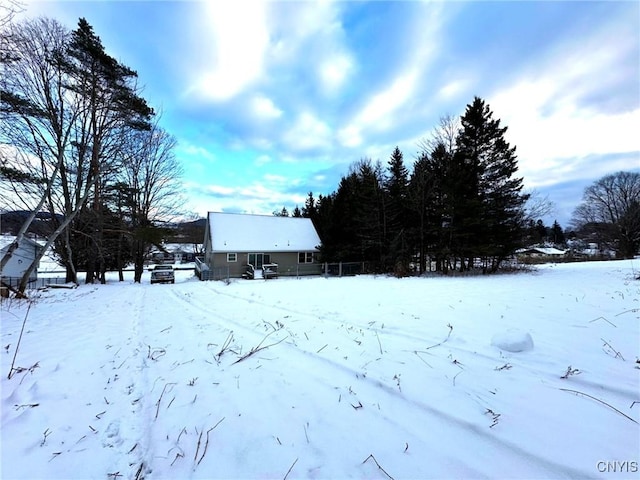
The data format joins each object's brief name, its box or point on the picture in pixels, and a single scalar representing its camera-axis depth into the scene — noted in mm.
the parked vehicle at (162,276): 20719
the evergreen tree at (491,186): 16688
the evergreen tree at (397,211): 18906
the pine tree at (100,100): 11219
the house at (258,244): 24266
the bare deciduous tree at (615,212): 27609
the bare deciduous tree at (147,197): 20375
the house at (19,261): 23294
